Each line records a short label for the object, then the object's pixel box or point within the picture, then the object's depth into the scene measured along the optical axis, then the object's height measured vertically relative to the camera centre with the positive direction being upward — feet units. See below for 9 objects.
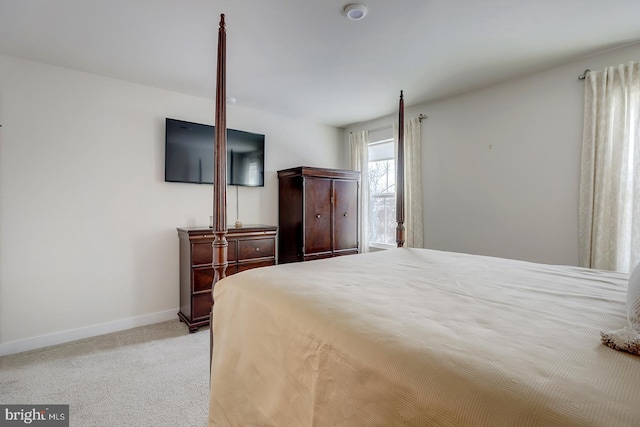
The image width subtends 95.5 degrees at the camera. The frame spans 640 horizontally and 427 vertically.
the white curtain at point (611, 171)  7.83 +1.04
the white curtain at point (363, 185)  14.92 +1.15
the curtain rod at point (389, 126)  12.50 +3.92
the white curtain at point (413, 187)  12.55 +0.92
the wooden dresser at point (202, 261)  9.80 -1.95
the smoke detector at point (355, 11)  6.17 +4.28
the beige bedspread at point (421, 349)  1.88 -1.16
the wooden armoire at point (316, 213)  12.48 -0.27
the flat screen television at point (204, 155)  10.64 +2.07
